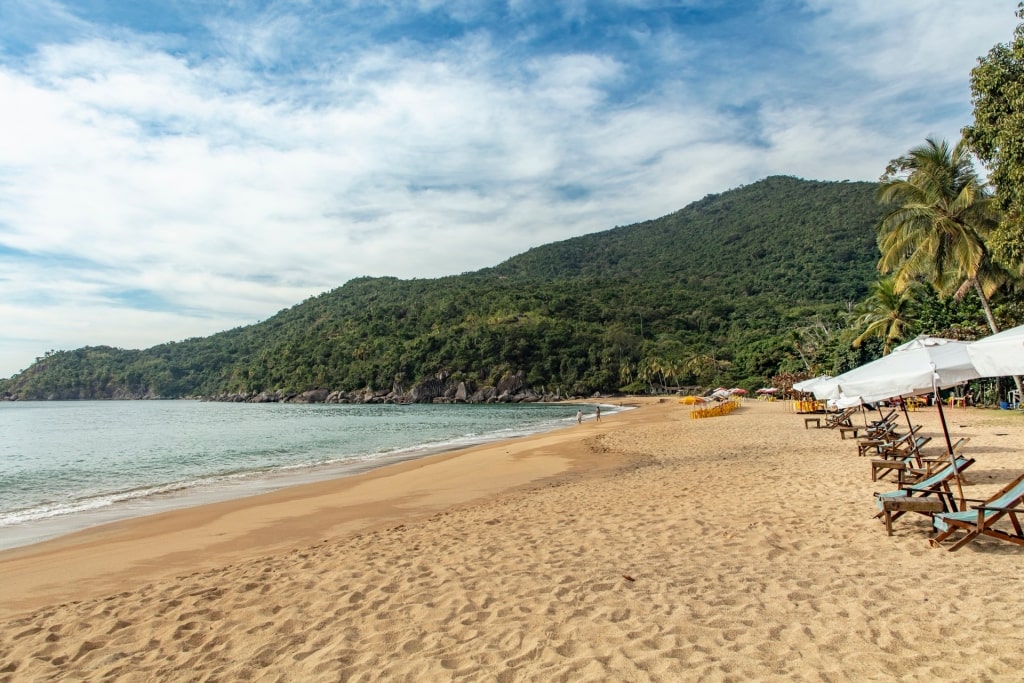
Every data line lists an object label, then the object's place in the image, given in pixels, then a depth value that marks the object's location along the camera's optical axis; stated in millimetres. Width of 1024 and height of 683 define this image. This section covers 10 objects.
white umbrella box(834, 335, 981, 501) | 6410
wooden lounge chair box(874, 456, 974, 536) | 5742
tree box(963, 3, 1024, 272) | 11234
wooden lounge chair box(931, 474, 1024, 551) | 5082
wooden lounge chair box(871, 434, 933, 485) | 8195
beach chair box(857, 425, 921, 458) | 10117
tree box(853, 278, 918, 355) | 32000
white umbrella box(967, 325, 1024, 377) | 4863
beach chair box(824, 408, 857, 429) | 17484
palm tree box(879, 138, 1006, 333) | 18375
